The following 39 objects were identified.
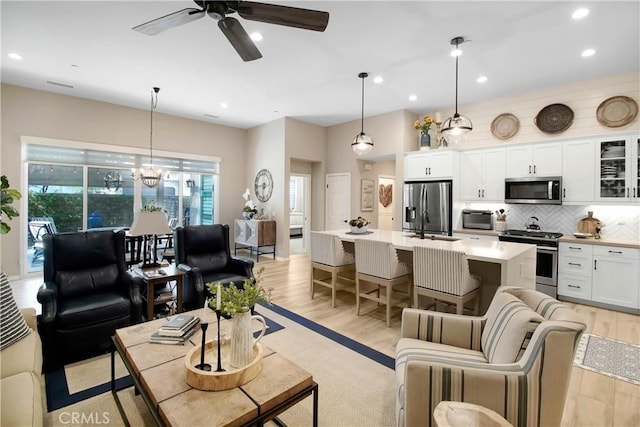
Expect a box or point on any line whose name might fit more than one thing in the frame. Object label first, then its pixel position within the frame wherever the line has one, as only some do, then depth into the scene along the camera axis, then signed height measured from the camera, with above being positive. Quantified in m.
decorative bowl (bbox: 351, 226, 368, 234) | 4.33 -0.28
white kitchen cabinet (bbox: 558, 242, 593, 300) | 4.11 -0.80
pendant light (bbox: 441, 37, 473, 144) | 3.42 +0.99
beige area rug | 1.96 -1.35
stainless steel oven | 4.34 -0.67
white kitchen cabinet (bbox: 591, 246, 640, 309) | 3.79 -0.82
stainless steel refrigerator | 5.49 +0.10
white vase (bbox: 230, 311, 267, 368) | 1.63 -0.72
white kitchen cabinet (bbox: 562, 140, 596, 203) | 4.30 +0.60
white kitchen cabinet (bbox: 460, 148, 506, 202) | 5.11 +0.66
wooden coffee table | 1.37 -0.92
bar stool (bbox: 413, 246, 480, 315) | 2.78 -0.63
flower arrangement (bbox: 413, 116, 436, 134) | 5.51 +1.62
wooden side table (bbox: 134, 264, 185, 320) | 3.16 -0.75
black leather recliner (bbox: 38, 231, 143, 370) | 2.51 -0.84
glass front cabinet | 4.00 +0.61
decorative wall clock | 7.26 +0.61
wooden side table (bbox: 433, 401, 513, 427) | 1.13 -0.79
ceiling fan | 2.14 +1.43
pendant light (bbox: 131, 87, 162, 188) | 5.76 +0.64
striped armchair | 1.33 -0.75
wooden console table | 6.77 -0.56
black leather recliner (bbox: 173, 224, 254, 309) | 3.46 -0.68
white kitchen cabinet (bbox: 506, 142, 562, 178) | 4.57 +0.83
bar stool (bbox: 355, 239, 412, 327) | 3.36 -0.66
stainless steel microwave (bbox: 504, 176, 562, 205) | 4.51 +0.35
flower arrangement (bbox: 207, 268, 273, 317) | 1.58 -0.49
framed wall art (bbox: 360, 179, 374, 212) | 7.20 +0.37
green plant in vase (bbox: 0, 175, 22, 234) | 2.24 +0.07
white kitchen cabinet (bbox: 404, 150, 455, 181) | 5.44 +0.88
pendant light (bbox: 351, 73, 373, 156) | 4.37 +0.99
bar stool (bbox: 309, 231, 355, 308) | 3.94 -0.64
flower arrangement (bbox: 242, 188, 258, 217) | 7.16 +0.08
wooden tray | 1.53 -0.86
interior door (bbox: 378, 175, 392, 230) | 8.10 +0.27
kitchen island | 2.78 -0.44
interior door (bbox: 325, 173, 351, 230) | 7.24 +0.26
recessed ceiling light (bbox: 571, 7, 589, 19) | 2.87 +1.94
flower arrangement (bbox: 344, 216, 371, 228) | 4.31 -0.18
